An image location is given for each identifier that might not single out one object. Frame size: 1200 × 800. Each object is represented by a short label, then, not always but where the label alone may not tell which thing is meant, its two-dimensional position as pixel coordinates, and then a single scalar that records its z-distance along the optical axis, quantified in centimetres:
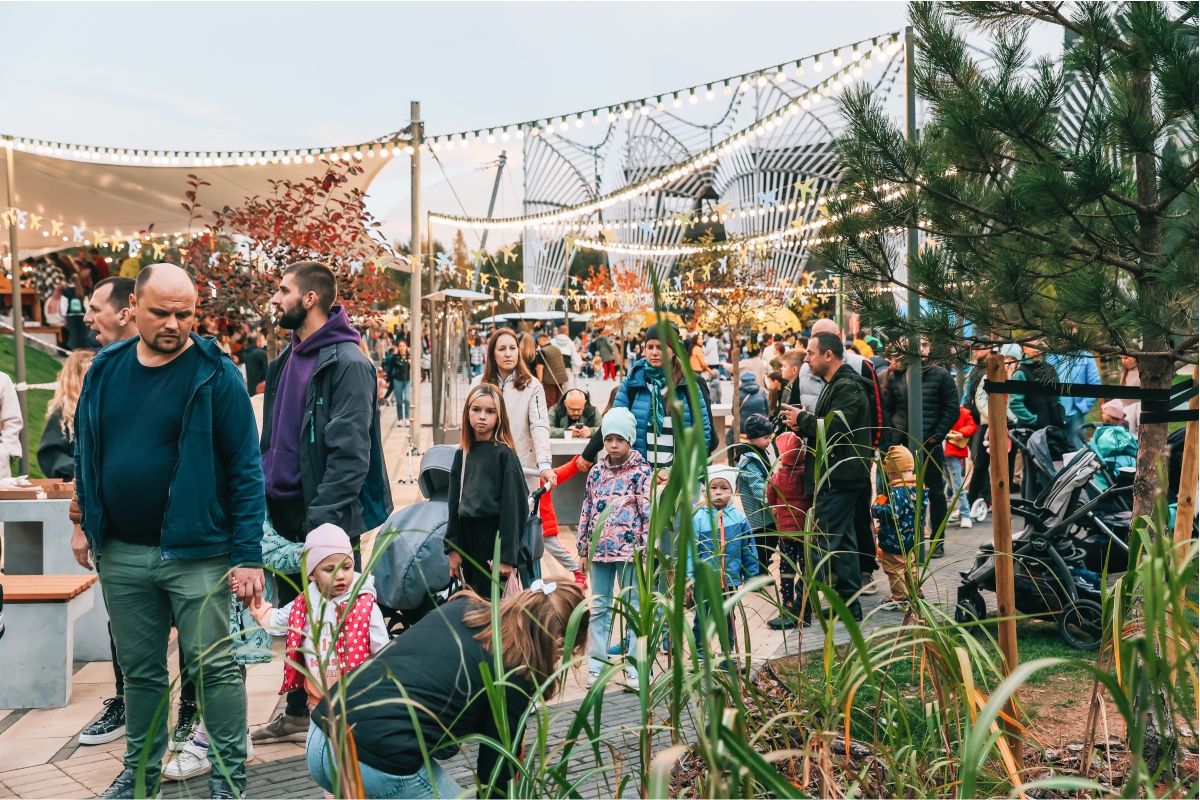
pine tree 313
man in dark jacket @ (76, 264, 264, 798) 328
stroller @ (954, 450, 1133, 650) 538
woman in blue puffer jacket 623
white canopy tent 1147
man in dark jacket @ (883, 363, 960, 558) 775
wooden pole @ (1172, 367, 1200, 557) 343
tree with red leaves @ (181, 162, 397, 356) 848
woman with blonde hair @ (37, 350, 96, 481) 534
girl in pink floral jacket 495
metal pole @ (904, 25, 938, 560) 715
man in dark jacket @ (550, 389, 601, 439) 941
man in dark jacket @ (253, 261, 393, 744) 405
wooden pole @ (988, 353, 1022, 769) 342
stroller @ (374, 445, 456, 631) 461
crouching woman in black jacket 251
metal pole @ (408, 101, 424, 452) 1184
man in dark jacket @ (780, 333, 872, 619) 580
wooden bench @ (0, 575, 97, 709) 452
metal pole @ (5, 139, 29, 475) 1023
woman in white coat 643
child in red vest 359
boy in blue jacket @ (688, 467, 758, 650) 492
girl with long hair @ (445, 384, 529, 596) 466
